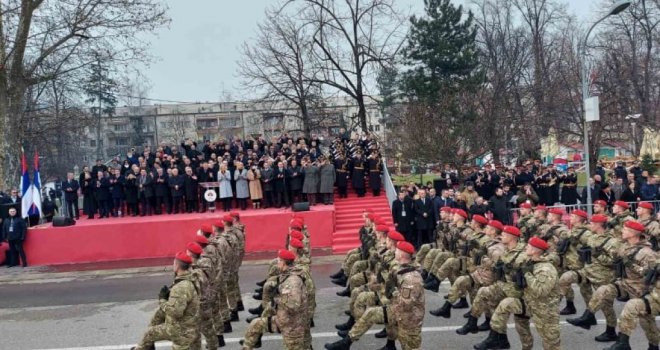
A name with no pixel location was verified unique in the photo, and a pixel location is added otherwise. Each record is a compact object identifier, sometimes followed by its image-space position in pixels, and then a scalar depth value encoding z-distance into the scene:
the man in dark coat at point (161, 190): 18.59
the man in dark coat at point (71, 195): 19.38
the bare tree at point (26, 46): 20.00
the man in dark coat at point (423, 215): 16.19
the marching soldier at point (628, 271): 7.97
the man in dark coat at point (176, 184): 18.53
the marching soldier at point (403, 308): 7.34
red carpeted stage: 17.39
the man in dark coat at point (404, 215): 16.33
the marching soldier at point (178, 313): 6.97
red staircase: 17.06
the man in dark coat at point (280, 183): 18.66
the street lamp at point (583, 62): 14.33
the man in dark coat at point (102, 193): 18.84
